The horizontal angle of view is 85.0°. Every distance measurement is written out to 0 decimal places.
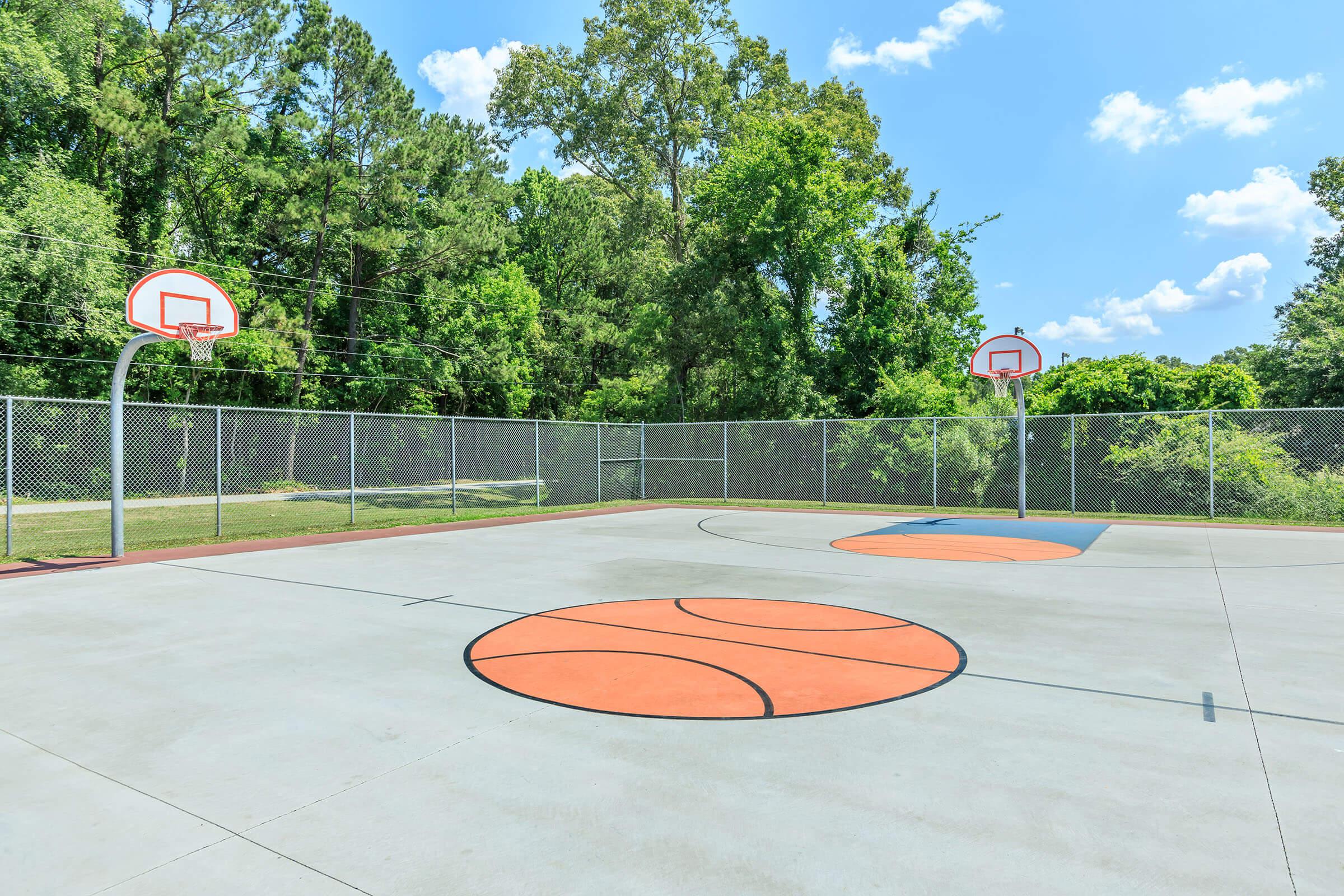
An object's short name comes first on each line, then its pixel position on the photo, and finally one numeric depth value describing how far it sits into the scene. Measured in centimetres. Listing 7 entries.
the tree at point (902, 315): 2042
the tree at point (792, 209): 2109
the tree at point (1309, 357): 1638
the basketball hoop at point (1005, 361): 1491
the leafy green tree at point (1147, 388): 1602
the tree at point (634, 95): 2827
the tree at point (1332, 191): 2692
